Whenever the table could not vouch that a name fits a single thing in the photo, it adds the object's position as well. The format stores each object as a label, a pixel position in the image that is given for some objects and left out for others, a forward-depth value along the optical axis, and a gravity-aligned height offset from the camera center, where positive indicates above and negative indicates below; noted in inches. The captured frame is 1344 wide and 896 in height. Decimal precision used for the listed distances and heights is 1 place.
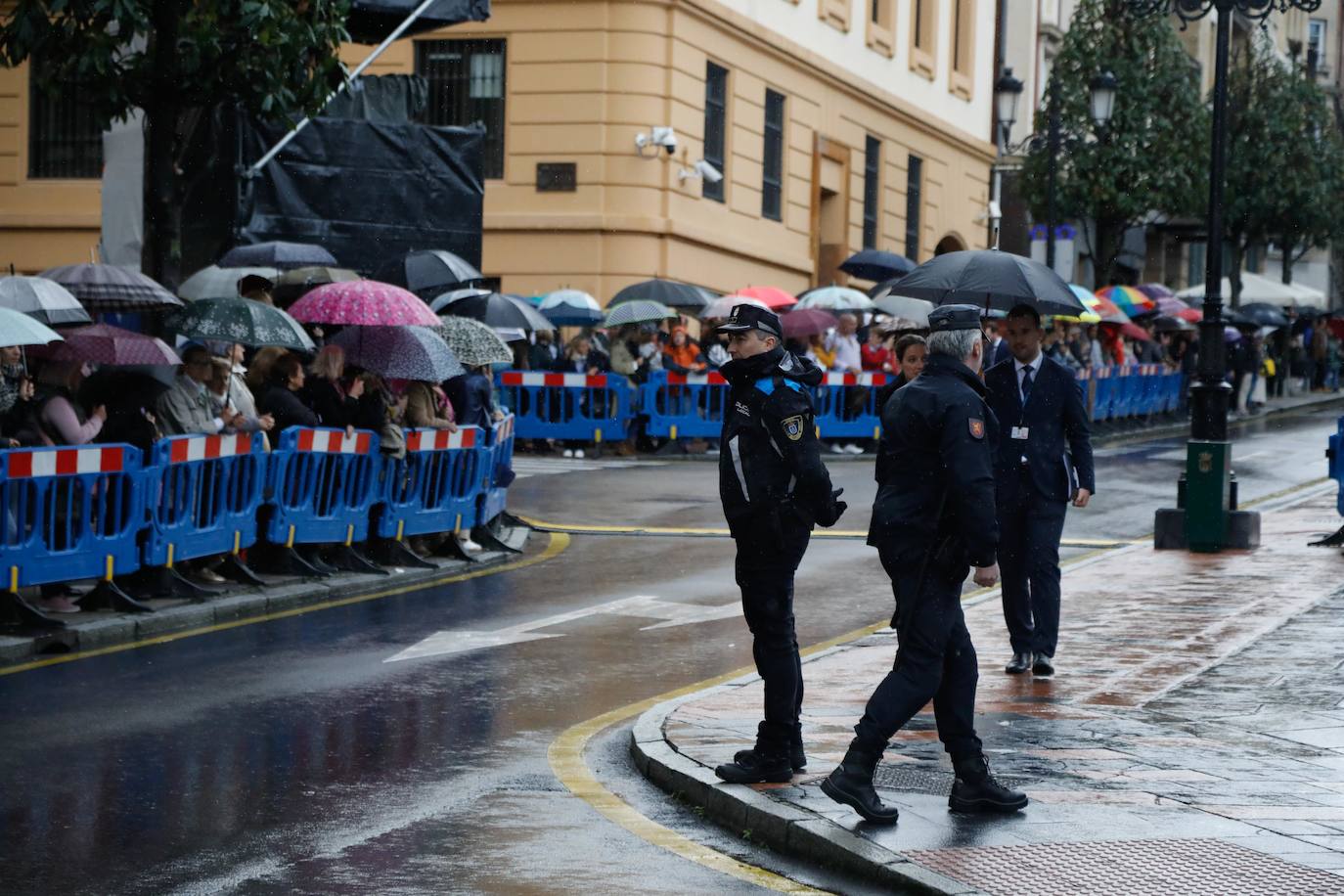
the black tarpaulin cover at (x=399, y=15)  853.8 +140.3
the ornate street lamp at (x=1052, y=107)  1262.3 +164.7
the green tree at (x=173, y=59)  620.1 +87.5
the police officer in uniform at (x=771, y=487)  325.4 -17.2
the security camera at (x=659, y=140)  1178.6 +125.7
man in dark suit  439.5 -19.0
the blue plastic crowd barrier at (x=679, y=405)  1069.1 -17.4
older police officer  304.5 -24.2
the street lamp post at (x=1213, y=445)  677.9 -18.4
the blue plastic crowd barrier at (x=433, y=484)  634.8 -36.9
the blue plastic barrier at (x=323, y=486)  586.6 -35.5
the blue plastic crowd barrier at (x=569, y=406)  1056.2 -19.3
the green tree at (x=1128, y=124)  1759.4 +213.2
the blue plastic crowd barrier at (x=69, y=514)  481.7 -37.5
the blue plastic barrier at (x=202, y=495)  532.1 -35.7
